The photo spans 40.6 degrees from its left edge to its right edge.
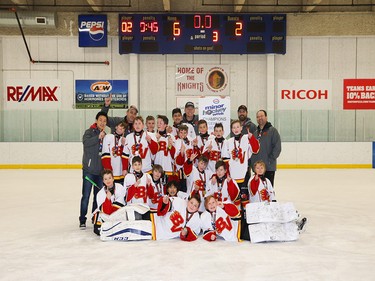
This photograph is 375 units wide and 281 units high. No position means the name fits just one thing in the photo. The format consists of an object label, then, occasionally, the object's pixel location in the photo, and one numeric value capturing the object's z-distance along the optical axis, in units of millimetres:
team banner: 13609
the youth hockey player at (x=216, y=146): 6000
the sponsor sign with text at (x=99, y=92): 13586
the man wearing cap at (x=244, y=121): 6715
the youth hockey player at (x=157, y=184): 5449
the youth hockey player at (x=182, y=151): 6047
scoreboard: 12664
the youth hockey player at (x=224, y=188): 5605
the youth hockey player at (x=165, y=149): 6004
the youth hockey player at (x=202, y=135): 6039
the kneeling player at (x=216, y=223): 4977
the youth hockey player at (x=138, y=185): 5449
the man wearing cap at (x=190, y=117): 6500
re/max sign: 13656
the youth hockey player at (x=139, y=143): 5906
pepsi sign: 13383
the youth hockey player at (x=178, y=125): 6355
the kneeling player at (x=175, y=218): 5027
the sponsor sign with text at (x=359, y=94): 13625
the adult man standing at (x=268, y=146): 6430
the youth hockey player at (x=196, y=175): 5781
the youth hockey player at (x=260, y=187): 5523
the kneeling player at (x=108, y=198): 5203
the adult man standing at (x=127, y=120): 6340
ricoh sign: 13719
